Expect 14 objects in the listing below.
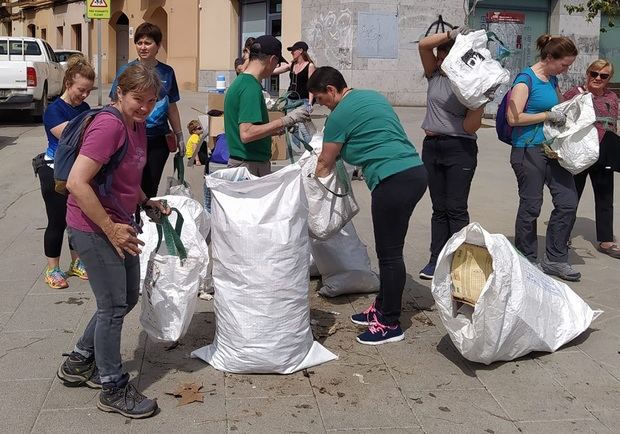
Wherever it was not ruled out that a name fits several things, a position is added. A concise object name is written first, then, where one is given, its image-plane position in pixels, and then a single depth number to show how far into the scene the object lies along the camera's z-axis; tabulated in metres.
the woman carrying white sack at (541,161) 5.80
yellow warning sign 17.42
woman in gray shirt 5.50
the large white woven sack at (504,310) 4.07
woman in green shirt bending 4.44
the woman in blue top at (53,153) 5.22
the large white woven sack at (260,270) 4.02
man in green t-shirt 4.83
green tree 12.59
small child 8.42
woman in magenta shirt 3.39
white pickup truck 16.36
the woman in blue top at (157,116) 5.59
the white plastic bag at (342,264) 5.50
